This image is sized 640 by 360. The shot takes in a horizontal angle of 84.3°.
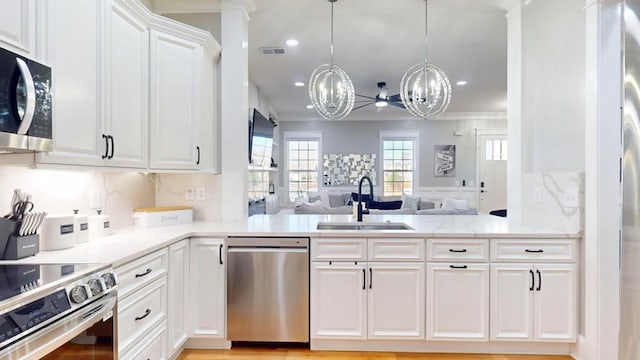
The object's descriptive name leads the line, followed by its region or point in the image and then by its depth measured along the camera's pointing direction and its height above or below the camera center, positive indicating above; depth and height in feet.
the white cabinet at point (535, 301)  8.04 -2.81
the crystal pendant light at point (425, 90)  10.71 +2.76
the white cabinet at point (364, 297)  8.25 -2.78
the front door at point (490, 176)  29.68 +0.18
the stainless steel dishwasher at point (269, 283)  8.34 -2.48
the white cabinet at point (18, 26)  4.51 +2.02
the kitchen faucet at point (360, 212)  10.48 -1.01
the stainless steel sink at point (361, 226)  9.85 -1.36
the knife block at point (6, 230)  5.16 -0.77
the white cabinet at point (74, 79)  5.37 +1.63
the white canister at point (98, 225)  7.14 -0.99
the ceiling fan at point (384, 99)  19.07 +4.29
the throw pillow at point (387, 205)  24.82 -1.93
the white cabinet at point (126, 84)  6.81 +1.94
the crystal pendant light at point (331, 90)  10.96 +2.79
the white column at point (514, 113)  10.16 +1.91
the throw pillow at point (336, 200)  27.94 -1.75
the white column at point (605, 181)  7.38 -0.06
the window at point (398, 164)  29.73 +1.14
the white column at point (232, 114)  10.31 +1.86
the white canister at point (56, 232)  5.87 -0.93
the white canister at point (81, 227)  6.51 -0.93
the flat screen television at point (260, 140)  16.29 +1.94
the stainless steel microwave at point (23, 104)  4.18 +0.92
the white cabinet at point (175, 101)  8.41 +1.91
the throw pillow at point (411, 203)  23.40 -1.66
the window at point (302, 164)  29.60 +1.17
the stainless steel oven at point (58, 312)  3.46 -1.50
